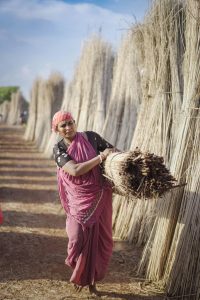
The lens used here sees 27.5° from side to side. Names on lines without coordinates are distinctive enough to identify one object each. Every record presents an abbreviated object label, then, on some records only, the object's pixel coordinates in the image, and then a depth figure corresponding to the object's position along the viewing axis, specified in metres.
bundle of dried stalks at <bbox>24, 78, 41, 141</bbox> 16.69
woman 3.10
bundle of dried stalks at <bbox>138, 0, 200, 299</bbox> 3.02
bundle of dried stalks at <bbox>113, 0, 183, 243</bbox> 3.79
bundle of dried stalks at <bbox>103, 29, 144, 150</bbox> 5.37
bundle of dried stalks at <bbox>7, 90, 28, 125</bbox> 29.14
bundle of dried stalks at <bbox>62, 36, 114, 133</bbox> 7.23
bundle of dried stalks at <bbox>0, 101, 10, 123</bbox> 33.16
